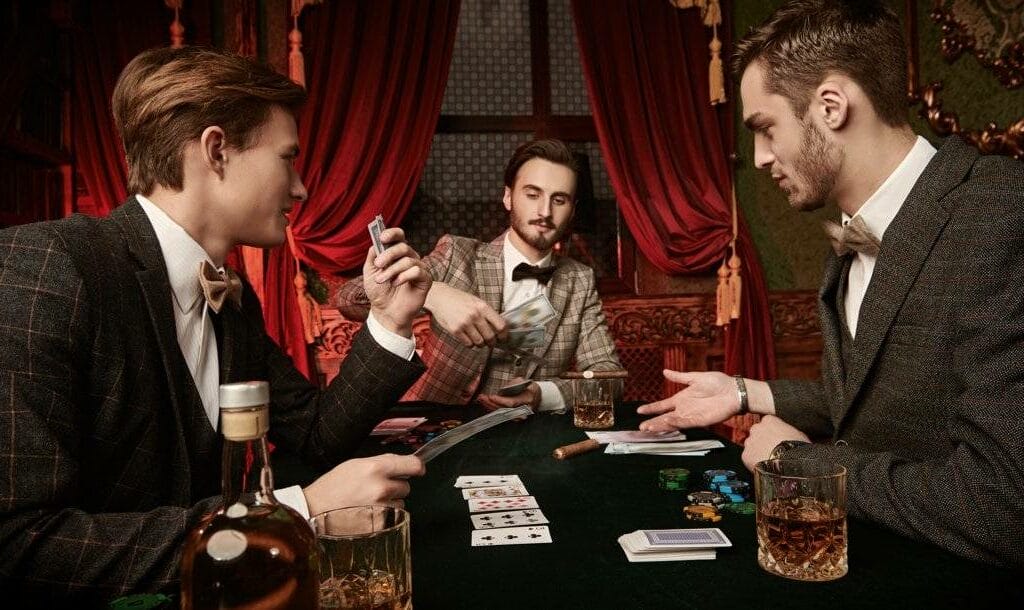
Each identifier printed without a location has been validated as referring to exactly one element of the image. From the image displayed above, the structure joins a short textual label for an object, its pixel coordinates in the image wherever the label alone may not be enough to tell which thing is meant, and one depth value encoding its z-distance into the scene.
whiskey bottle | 0.66
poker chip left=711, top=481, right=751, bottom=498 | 1.29
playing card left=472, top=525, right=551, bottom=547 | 1.09
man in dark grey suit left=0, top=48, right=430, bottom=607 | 0.94
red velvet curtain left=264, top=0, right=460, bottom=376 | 4.15
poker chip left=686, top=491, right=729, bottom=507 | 1.25
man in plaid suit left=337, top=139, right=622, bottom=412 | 3.02
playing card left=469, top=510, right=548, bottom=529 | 1.17
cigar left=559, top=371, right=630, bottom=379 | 2.43
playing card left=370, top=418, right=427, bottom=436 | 1.99
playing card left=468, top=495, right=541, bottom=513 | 1.25
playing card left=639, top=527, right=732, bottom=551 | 1.00
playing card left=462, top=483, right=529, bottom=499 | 1.33
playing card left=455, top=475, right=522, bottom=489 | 1.41
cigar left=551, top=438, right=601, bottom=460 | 1.65
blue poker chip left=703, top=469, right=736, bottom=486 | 1.35
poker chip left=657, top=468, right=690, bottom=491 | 1.36
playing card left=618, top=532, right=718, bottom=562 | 1.00
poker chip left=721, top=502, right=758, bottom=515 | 1.20
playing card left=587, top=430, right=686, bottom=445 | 1.81
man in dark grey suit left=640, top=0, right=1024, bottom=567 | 1.05
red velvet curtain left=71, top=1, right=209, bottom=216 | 4.07
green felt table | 0.87
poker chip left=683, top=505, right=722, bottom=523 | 1.17
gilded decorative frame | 3.57
